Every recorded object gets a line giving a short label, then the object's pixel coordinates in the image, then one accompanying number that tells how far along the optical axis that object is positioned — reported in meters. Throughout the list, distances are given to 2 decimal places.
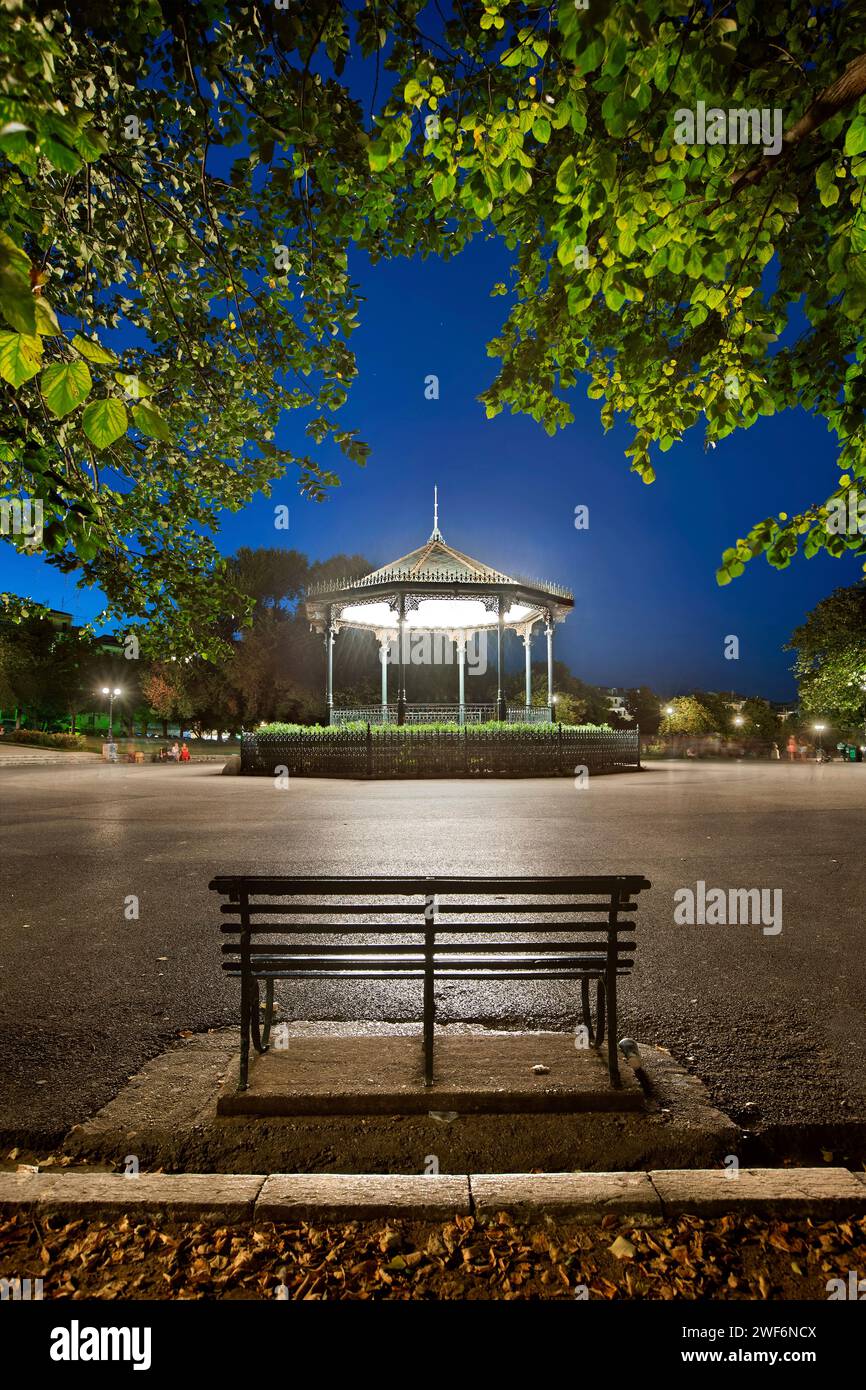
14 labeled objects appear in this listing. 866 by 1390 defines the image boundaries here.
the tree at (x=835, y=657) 31.06
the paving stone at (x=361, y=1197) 2.31
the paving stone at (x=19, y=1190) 2.31
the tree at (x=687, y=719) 49.22
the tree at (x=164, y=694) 42.42
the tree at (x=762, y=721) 52.19
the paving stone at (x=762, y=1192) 2.32
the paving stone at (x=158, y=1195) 2.31
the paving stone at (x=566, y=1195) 2.32
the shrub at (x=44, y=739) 42.38
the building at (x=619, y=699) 68.89
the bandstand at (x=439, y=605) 24.20
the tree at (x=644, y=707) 79.62
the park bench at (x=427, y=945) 3.03
